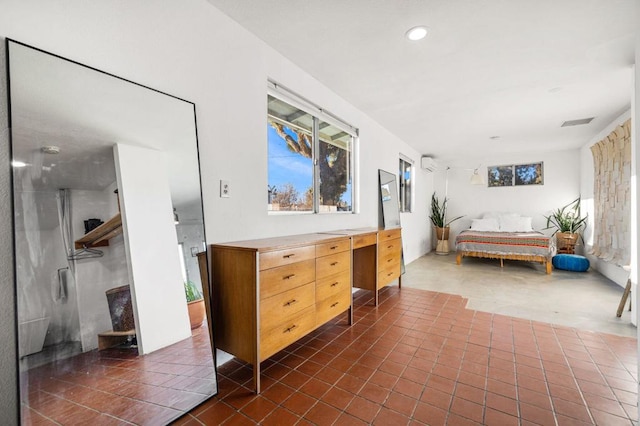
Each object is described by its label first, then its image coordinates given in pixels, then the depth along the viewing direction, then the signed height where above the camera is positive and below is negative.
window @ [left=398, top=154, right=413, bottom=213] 5.64 +0.54
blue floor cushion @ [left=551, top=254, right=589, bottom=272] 4.98 -1.12
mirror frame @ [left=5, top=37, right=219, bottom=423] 1.09 -0.16
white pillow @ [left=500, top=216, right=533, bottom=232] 6.34 -0.47
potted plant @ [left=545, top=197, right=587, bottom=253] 5.67 -0.47
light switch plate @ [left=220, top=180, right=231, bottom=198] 1.98 +0.16
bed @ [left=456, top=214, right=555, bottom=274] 4.98 -0.77
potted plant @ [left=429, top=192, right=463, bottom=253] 7.07 -0.40
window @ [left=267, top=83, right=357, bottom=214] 2.62 +0.58
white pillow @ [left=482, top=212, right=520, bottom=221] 6.73 -0.26
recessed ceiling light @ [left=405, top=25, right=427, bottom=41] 2.13 +1.39
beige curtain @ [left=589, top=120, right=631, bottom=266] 3.67 +0.08
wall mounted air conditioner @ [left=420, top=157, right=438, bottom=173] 6.62 +1.06
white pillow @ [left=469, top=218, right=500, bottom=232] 6.57 -0.49
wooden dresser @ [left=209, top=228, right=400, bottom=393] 1.69 -0.57
